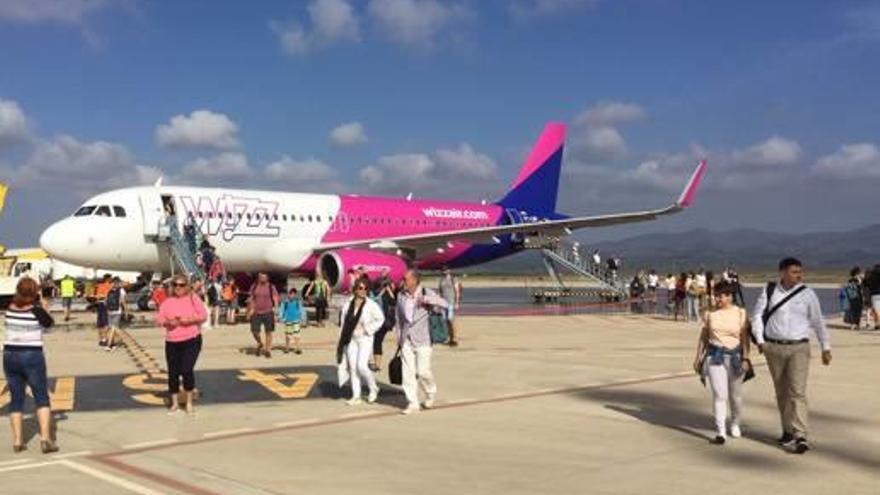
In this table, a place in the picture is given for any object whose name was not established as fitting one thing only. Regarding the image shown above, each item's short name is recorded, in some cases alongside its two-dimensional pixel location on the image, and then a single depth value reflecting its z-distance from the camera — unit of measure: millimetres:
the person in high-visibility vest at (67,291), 26469
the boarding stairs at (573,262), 40375
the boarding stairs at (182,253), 24797
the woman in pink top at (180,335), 10375
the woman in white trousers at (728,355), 8852
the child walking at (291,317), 16719
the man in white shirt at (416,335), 10594
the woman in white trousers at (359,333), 11188
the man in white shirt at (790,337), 8375
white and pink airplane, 25594
